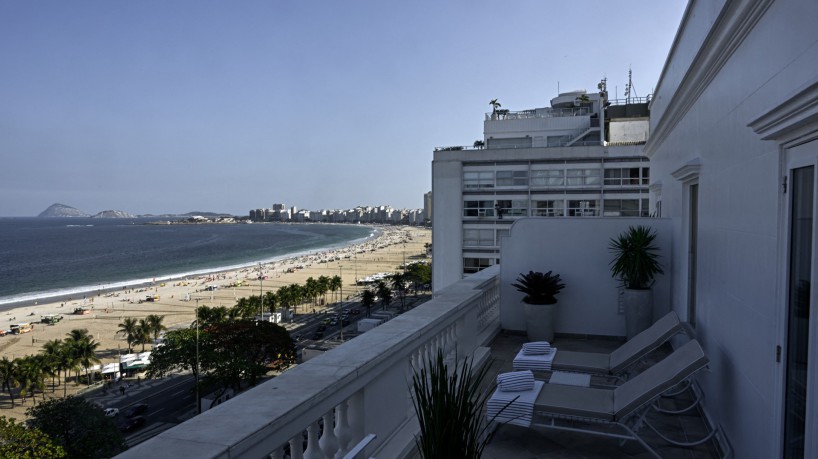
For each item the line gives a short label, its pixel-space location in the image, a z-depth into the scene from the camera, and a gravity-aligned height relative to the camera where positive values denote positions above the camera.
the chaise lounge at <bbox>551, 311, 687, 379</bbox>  5.52 -1.61
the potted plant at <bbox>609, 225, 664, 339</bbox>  7.52 -0.88
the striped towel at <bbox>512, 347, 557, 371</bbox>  5.54 -1.62
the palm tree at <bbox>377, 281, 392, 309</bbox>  52.16 -8.22
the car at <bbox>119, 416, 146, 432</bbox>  23.47 -9.65
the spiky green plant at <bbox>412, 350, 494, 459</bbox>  2.51 -1.01
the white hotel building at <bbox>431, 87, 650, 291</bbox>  33.41 +1.83
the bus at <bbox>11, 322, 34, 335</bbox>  41.81 -9.27
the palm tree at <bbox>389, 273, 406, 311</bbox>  59.50 -8.25
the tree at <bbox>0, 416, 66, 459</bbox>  15.47 -7.11
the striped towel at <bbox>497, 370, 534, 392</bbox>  4.41 -1.45
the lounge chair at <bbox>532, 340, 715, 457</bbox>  4.01 -1.56
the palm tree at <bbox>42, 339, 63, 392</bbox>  30.97 -8.59
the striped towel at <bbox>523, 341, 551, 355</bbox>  5.80 -1.53
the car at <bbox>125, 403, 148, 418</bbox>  25.22 -9.70
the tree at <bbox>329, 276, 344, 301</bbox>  60.18 -8.16
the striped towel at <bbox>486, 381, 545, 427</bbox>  4.17 -1.59
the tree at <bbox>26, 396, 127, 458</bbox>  18.45 -7.84
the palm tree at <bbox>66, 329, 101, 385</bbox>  32.81 -8.73
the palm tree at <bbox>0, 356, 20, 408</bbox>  28.36 -8.77
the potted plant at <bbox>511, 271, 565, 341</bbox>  7.84 -1.39
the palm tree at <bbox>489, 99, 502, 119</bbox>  40.47 +8.55
